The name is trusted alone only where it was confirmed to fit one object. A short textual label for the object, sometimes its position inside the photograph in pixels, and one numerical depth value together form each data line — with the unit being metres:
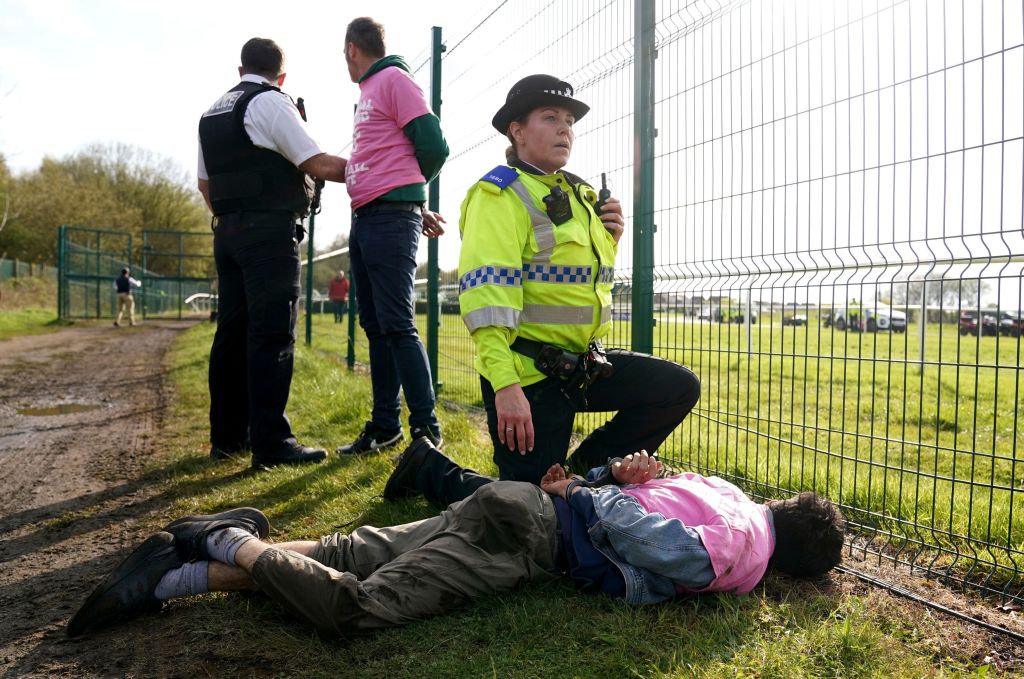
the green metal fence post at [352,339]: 9.04
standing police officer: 3.90
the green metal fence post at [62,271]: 21.58
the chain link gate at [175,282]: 31.61
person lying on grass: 2.15
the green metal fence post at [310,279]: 11.07
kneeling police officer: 2.71
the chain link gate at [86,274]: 22.12
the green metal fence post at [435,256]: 6.04
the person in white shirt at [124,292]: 21.27
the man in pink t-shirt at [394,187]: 3.91
